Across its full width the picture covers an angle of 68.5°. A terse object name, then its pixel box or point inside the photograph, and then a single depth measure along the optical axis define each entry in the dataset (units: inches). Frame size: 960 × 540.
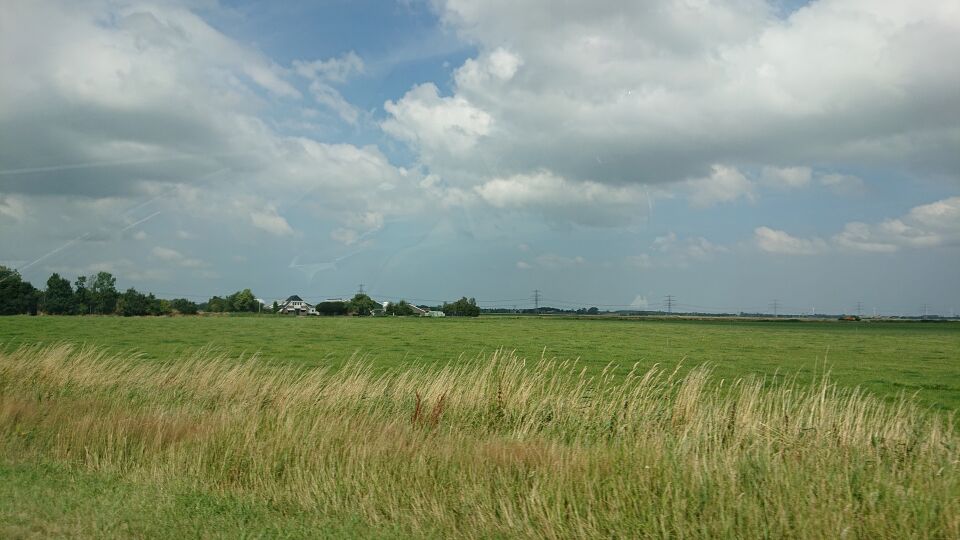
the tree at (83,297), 3506.4
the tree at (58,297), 2989.7
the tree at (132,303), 4448.1
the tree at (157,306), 4884.1
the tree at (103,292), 3769.2
